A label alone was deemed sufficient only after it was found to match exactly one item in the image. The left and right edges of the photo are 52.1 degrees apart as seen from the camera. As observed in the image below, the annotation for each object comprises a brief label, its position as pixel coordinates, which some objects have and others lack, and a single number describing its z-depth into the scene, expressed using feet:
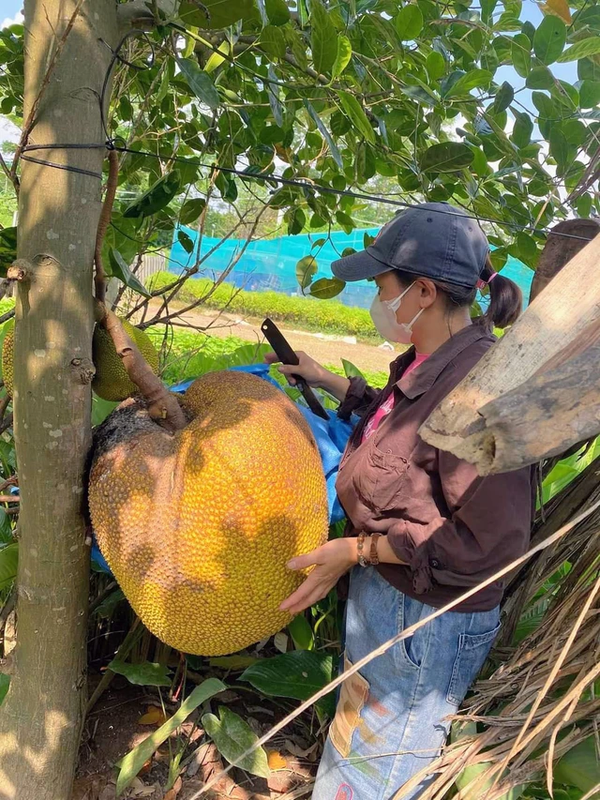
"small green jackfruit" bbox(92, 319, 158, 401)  3.43
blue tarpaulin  3.86
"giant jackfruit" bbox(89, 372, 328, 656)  3.02
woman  3.01
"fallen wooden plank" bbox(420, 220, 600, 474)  1.61
